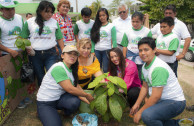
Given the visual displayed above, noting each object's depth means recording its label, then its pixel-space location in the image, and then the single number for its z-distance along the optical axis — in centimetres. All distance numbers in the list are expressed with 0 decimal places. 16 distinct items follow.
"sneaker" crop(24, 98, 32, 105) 332
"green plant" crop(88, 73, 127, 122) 230
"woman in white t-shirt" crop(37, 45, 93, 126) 229
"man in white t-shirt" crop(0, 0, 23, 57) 278
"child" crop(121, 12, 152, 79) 320
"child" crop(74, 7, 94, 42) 369
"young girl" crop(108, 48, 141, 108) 281
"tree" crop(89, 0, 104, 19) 3547
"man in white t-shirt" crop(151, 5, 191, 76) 336
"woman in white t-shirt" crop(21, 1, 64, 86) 284
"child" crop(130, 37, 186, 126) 207
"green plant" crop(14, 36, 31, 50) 276
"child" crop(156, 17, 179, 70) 297
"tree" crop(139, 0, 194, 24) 1461
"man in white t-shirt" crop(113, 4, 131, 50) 393
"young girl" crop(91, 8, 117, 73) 351
